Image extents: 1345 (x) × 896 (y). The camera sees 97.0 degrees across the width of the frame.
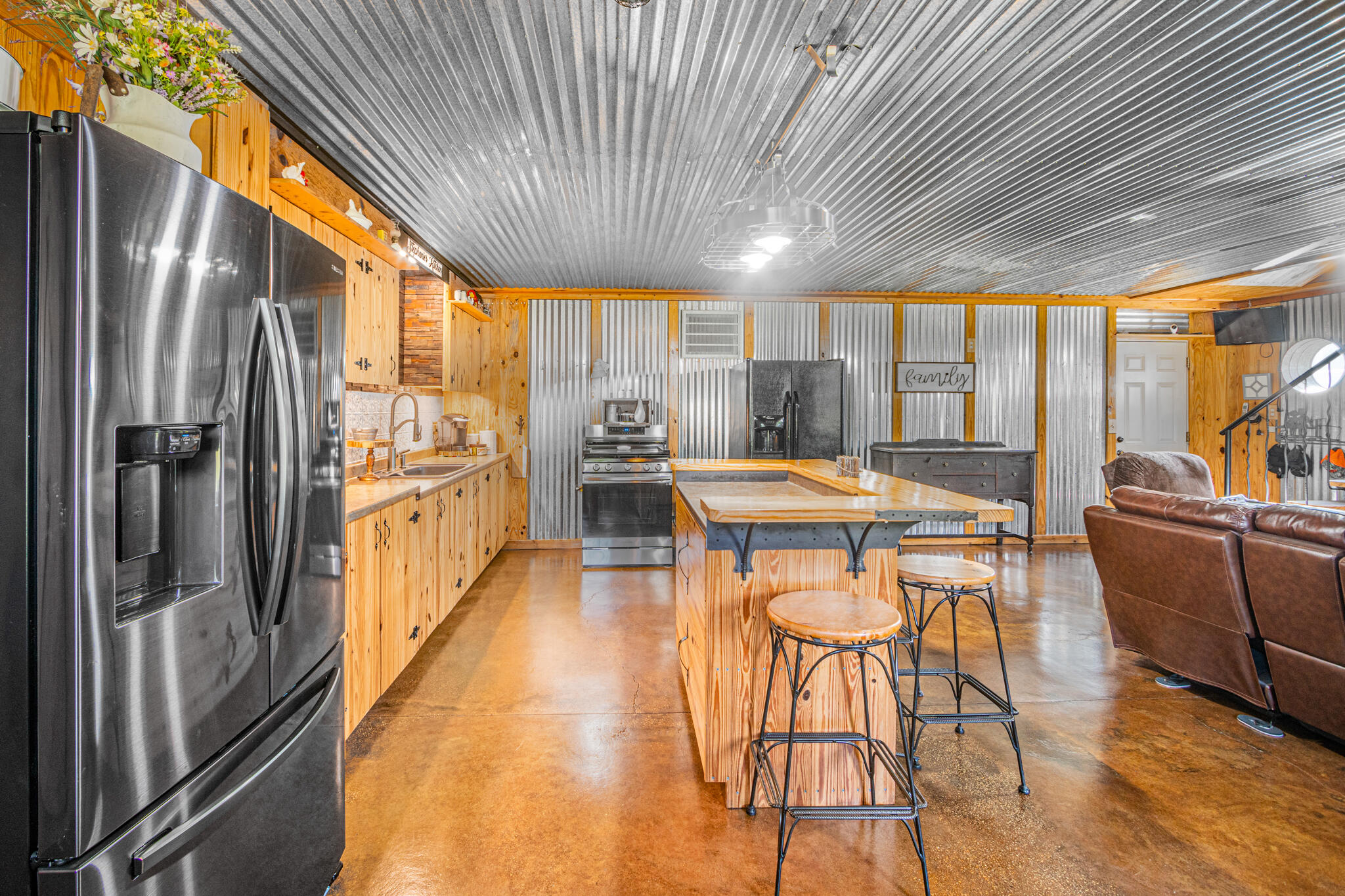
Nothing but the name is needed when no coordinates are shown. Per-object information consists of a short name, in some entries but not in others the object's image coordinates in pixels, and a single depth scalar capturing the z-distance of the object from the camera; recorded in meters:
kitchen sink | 4.21
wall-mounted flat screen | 6.58
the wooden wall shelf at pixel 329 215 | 2.56
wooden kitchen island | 2.14
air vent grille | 6.53
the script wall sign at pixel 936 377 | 6.64
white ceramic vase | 1.31
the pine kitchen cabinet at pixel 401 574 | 2.47
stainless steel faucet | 4.00
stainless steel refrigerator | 0.99
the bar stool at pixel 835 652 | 1.79
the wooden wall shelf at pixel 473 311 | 5.14
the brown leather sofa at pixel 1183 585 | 2.60
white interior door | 7.26
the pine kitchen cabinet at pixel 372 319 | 3.29
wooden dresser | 6.06
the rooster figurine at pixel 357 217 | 3.02
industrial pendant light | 2.71
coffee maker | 5.63
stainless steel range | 5.50
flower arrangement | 1.26
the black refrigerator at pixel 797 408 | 6.12
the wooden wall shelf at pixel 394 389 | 3.49
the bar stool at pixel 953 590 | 2.21
